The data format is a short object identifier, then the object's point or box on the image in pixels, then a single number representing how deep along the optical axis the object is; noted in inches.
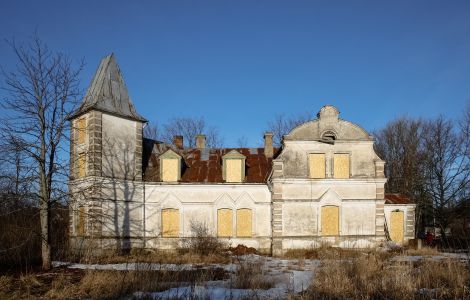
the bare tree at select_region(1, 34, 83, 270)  620.4
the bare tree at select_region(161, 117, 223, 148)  1896.9
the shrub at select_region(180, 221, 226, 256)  869.0
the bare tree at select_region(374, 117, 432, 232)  1523.1
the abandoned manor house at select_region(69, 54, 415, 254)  901.8
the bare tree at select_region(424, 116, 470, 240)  1366.9
